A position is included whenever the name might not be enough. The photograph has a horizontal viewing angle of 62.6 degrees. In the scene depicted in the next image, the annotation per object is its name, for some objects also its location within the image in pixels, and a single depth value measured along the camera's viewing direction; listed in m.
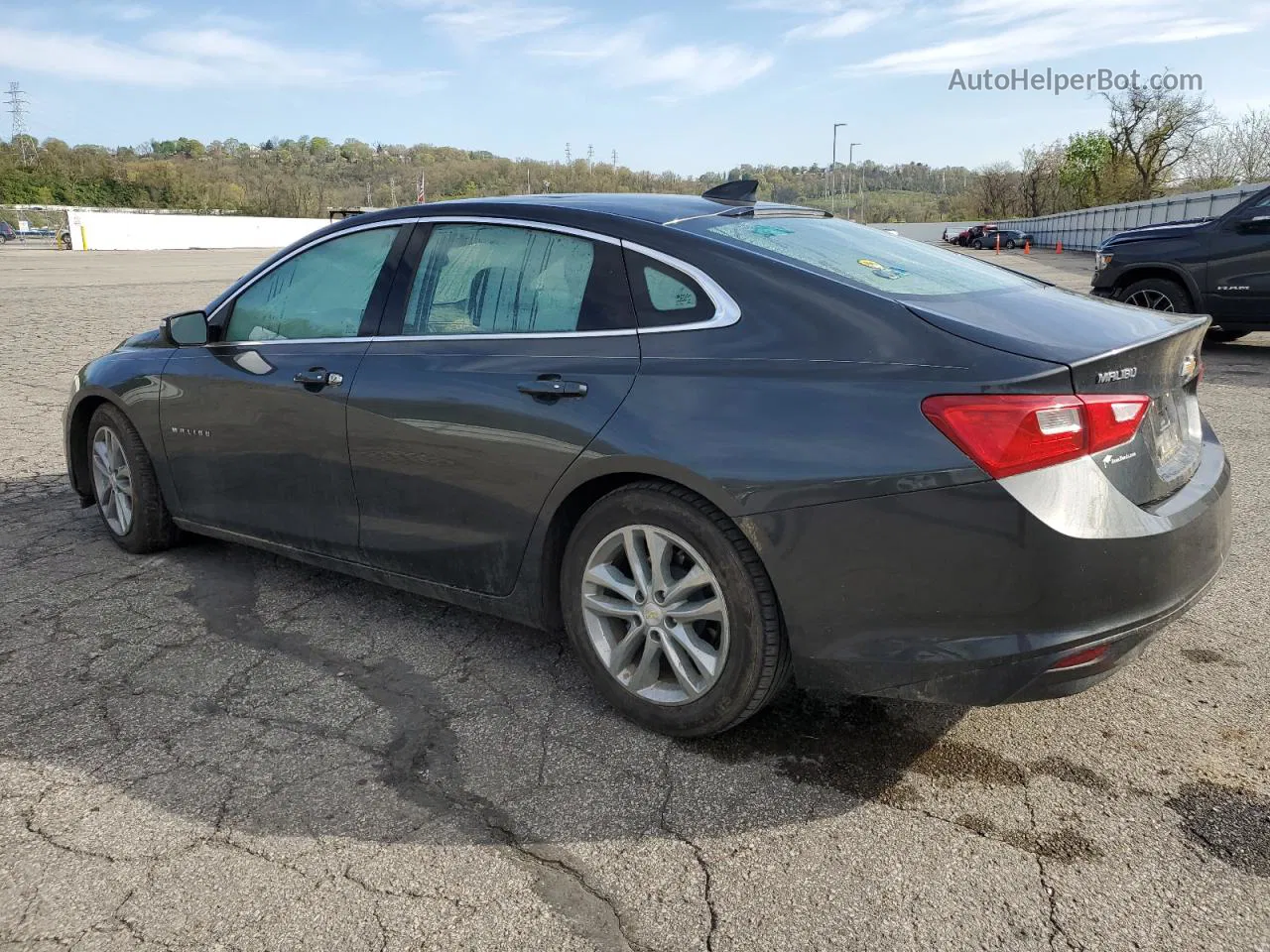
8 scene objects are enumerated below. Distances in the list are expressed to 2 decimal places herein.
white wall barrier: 54.09
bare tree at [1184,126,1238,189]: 57.56
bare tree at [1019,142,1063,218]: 88.31
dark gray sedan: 2.51
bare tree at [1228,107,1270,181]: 55.31
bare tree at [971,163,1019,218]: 96.25
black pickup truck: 10.07
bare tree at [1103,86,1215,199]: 61.38
